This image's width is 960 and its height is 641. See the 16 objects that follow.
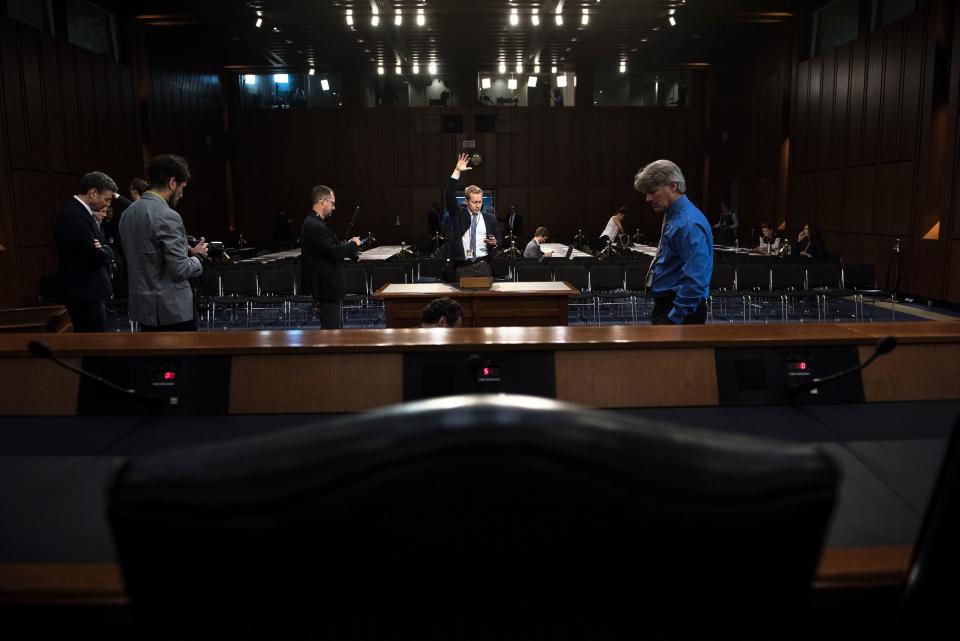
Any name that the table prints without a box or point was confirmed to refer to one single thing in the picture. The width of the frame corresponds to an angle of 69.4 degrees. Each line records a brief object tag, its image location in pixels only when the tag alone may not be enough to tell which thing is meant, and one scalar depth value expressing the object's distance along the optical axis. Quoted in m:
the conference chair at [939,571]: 0.57
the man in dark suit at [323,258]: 5.36
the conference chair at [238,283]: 8.50
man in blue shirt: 3.47
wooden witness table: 5.46
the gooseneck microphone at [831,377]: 1.70
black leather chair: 0.43
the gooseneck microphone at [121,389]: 1.68
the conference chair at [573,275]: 8.40
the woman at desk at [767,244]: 11.72
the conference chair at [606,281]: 8.32
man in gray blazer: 3.55
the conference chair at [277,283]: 8.37
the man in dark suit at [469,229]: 5.95
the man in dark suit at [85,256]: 4.47
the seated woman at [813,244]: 10.55
